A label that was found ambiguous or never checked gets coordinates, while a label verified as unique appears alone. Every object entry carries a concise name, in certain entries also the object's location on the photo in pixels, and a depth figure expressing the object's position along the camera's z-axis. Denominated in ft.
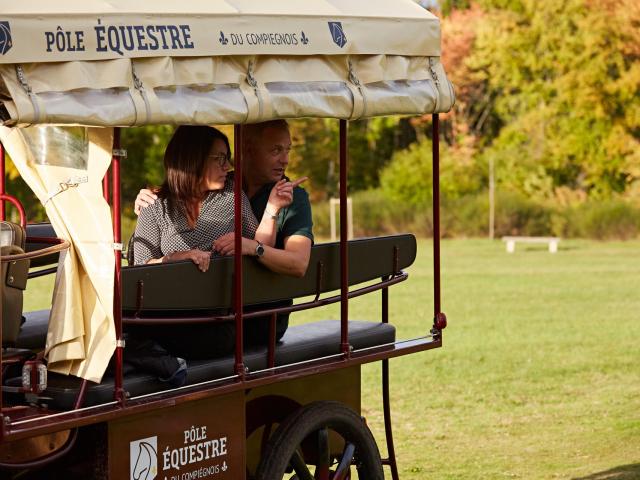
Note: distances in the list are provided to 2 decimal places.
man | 36.86
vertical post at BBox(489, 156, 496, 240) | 227.40
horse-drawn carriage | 30.27
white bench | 197.86
